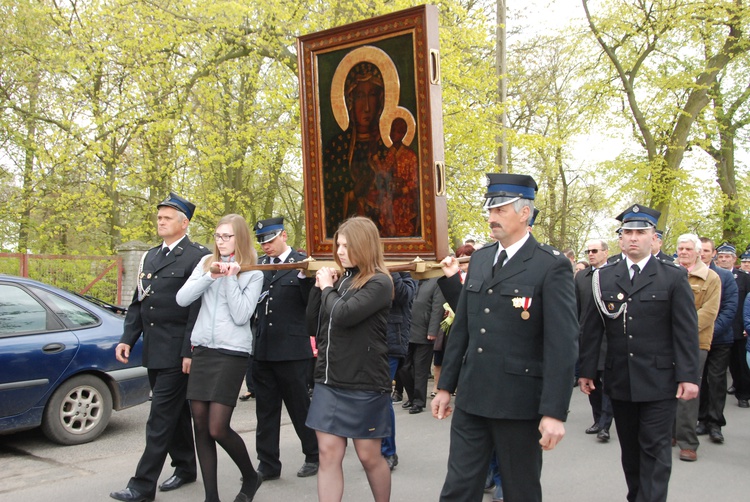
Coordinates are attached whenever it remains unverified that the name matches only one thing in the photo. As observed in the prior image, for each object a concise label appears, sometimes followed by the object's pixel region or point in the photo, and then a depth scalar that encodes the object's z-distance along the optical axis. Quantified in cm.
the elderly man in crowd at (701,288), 718
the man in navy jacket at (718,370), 756
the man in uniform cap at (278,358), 551
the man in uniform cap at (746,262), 1062
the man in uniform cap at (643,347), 449
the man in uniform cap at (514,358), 334
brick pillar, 1444
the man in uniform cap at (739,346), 970
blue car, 628
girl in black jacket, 403
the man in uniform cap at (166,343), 494
